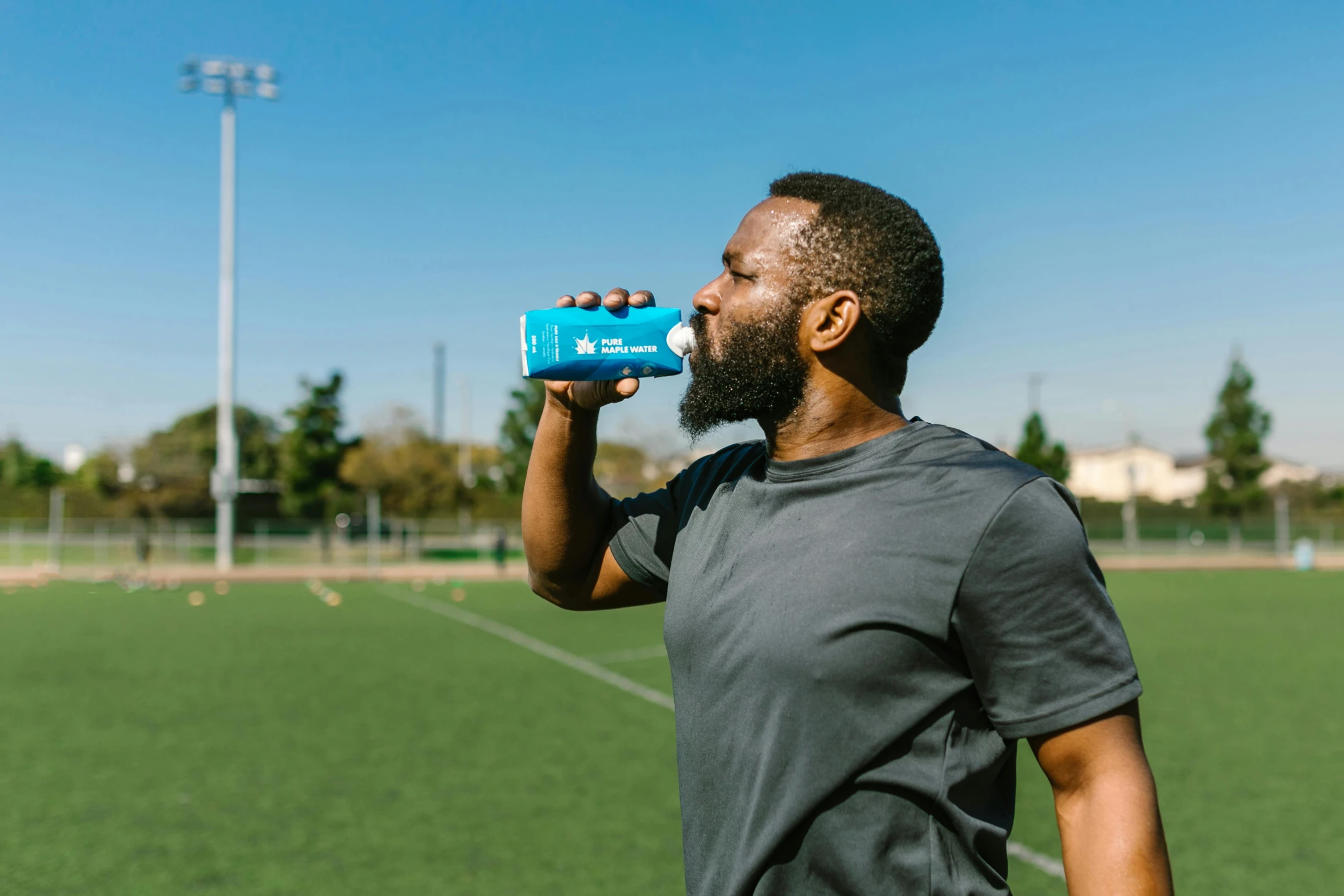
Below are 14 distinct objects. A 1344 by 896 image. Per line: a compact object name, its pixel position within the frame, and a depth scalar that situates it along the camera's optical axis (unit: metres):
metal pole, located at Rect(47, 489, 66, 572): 31.39
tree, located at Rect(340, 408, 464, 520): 39.50
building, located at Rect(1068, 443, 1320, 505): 92.38
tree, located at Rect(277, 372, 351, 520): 41.19
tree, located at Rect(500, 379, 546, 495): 48.53
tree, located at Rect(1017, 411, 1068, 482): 44.56
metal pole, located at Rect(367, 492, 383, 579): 30.80
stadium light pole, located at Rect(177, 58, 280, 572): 30.41
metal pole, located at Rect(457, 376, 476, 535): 37.54
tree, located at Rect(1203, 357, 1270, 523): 49.28
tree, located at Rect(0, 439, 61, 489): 57.34
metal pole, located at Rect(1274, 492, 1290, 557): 43.62
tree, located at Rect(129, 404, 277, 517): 42.41
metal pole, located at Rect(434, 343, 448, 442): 64.75
